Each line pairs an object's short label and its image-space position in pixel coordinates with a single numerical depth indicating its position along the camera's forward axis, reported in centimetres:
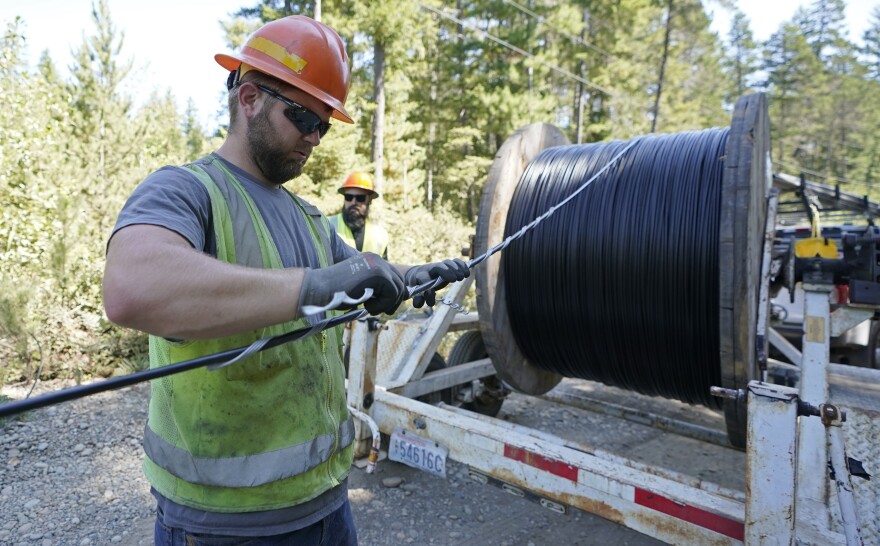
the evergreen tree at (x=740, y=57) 4412
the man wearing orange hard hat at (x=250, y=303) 113
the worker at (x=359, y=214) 577
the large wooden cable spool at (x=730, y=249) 278
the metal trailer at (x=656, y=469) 200
